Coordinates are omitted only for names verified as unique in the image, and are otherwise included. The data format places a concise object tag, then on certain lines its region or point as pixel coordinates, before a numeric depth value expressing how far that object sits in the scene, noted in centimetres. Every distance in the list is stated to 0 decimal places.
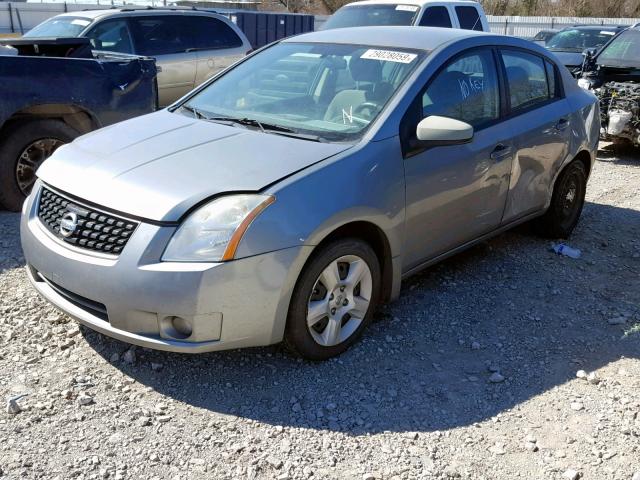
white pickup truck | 1013
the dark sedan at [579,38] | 1382
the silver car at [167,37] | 949
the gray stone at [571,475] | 293
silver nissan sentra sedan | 314
